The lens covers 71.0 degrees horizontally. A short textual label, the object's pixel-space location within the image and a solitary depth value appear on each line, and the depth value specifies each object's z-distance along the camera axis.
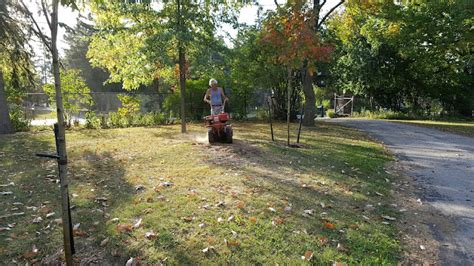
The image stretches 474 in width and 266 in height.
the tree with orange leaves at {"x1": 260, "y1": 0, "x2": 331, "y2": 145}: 7.84
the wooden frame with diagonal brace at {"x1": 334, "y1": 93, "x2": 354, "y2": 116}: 26.02
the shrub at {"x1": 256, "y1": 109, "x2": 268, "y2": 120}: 17.58
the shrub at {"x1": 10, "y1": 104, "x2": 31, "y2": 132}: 11.71
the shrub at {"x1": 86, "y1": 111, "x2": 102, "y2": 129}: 12.67
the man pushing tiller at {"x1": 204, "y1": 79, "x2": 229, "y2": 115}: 8.50
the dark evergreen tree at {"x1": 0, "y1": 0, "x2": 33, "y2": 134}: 10.13
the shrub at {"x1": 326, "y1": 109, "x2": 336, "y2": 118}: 24.61
